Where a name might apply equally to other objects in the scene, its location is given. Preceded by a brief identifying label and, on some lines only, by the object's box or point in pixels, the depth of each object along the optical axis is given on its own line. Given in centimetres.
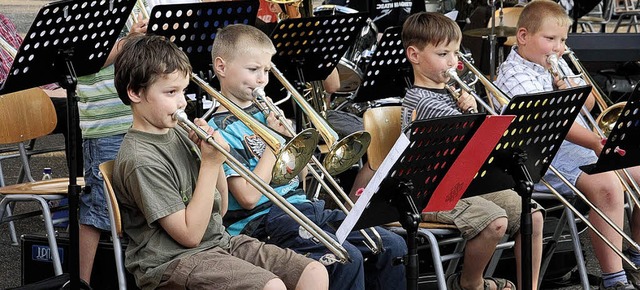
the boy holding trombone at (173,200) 317
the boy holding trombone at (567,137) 442
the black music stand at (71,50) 362
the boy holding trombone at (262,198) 358
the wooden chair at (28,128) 415
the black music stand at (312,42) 446
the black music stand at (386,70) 470
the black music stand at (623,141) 382
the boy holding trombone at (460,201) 408
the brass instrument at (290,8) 543
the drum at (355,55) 614
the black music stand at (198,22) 399
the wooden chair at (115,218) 321
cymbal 636
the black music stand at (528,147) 350
